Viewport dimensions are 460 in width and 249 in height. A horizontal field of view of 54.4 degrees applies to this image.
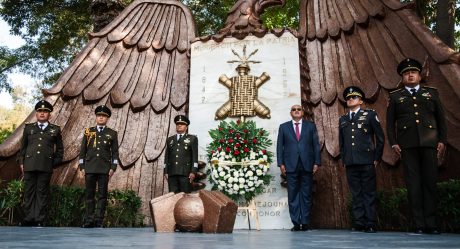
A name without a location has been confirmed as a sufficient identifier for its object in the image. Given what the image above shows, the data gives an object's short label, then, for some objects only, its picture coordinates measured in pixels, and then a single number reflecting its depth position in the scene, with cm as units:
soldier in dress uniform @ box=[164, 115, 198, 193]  724
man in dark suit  647
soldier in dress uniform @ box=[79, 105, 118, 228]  709
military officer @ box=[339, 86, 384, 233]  591
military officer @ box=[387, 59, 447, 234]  529
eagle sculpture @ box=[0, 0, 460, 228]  741
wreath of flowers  715
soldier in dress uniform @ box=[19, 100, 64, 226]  721
